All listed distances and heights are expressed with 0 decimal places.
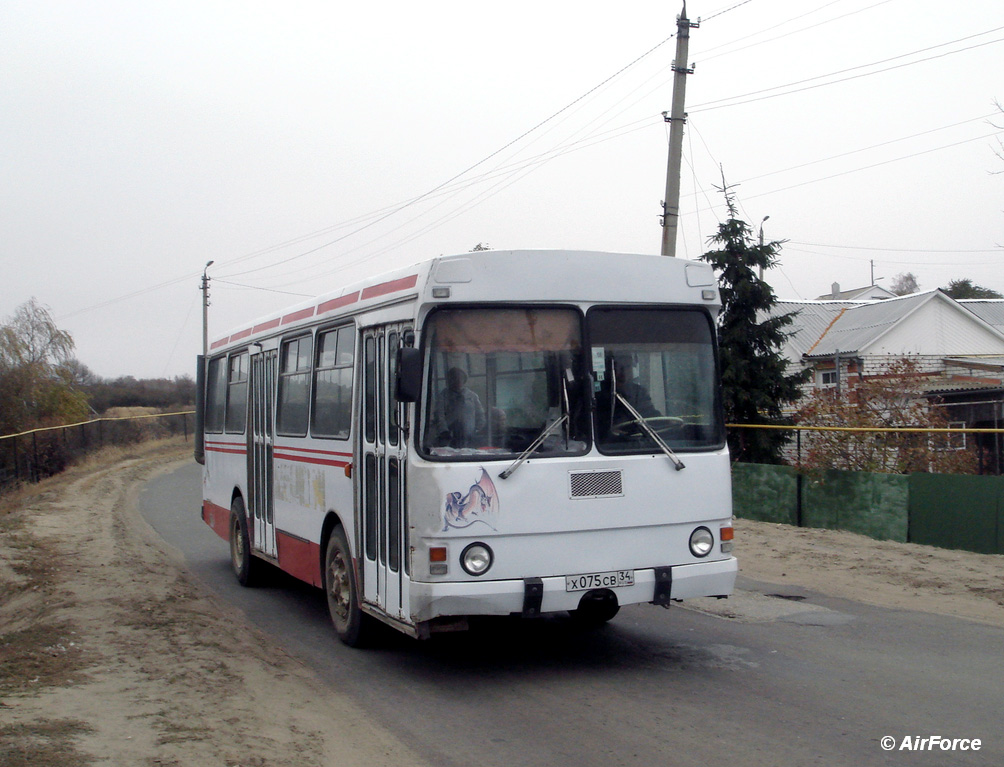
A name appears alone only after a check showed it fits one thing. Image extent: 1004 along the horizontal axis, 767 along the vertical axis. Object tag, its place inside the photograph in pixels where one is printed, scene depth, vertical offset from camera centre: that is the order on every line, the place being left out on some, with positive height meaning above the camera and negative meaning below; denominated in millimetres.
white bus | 6641 -184
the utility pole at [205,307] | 50641 +5583
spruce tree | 20406 +1669
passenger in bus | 6766 +14
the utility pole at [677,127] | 16891 +4947
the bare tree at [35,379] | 41688 +1768
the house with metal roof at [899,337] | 36844 +3208
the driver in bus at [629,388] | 7086 +184
